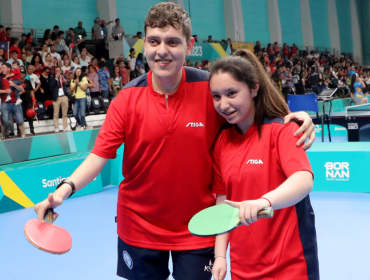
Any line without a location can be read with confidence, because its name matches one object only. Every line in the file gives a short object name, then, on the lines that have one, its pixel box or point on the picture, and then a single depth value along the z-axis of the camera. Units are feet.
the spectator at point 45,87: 30.55
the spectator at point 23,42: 35.76
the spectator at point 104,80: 36.11
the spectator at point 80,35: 41.83
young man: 5.66
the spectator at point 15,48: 33.12
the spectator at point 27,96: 28.84
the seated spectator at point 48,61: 32.58
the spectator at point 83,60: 37.78
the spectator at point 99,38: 44.47
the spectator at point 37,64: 31.91
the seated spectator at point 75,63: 35.47
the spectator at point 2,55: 28.30
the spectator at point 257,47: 61.78
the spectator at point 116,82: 37.70
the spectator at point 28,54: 33.60
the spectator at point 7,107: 26.14
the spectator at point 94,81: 34.47
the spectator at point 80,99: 31.48
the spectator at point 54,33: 38.78
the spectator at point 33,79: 30.30
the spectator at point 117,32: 45.53
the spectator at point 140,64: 41.83
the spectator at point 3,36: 33.96
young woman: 4.88
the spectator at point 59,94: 30.46
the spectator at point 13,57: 30.55
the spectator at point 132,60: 42.55
